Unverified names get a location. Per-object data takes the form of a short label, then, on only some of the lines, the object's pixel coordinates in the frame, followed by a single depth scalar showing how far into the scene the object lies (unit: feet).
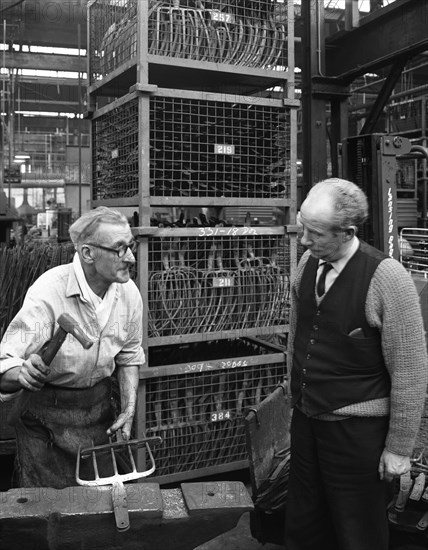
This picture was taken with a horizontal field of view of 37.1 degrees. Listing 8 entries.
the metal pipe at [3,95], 29.40
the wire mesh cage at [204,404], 11.89
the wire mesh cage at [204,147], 11.60
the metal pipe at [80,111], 27.45
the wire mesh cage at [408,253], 16.05
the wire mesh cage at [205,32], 11.44
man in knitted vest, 7.01
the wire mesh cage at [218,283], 11.72
